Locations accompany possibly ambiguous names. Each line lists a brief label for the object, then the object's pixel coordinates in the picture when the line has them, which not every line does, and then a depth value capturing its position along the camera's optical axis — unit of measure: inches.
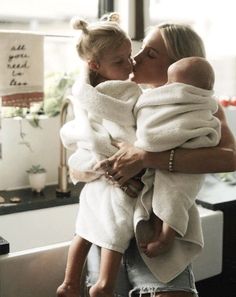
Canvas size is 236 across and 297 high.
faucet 76.1
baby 44.8
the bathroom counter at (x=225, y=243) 67.2
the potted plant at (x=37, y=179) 76.2
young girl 45.9
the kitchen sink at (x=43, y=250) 49.9
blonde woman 46.5
